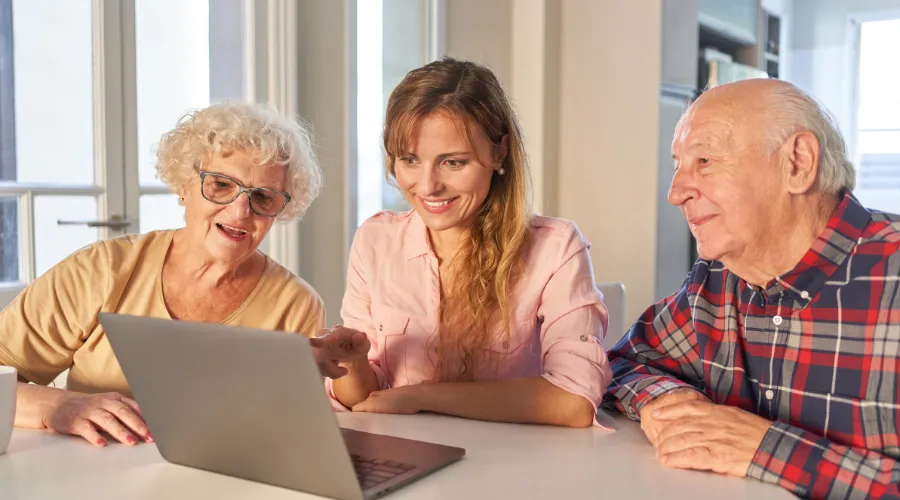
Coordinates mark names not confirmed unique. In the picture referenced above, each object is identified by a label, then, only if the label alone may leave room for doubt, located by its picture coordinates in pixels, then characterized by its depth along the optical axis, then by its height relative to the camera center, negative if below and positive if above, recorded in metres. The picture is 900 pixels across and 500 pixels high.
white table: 1.00 -0.35
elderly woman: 1.66 -0.16
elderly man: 1.16 -0.16
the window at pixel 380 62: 3.40 +0.56
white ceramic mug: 1.13 -0.28
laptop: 0.92 -0.26
